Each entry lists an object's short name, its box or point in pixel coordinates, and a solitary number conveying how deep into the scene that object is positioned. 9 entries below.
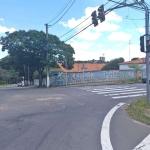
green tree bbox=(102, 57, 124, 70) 45.09
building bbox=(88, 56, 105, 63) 70.13
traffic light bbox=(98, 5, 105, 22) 9.45
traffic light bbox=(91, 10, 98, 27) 9.82
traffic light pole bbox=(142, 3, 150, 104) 7.58
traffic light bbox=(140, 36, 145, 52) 7.67
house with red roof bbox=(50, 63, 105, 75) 43.22
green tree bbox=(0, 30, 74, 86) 19.57
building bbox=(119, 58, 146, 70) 39.96
